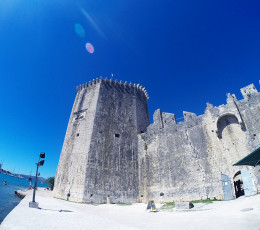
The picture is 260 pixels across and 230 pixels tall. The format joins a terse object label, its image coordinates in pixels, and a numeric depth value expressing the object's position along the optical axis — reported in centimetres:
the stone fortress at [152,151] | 1323
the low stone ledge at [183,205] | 1009
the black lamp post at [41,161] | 1174
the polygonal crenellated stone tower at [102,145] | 1585
